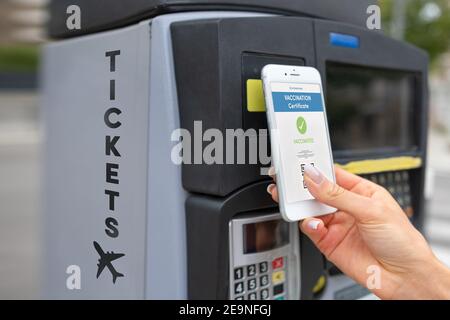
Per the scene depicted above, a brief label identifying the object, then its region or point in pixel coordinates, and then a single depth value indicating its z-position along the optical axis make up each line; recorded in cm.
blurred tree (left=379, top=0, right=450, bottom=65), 720
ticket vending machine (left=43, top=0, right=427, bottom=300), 99
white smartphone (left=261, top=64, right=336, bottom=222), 94
